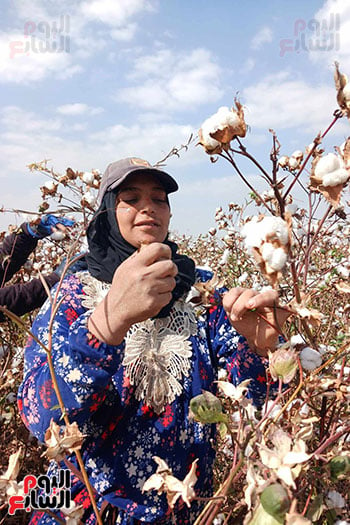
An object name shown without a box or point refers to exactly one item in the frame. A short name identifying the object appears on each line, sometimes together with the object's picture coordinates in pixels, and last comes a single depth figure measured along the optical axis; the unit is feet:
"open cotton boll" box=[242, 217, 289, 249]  1.49
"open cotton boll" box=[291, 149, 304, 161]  3.09
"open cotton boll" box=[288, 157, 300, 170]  3.03
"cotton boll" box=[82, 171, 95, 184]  5.00
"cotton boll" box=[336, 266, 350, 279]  5.26
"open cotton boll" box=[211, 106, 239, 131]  1.84
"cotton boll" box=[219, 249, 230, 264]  9.75
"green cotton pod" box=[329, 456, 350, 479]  1.75
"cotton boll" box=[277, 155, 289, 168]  3.11
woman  2.44
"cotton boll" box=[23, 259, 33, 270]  7.39
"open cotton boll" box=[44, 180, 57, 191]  4.85
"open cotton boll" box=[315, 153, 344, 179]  1.67
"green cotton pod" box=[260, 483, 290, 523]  1.41
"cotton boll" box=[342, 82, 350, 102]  1.80
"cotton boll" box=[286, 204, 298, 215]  3.13
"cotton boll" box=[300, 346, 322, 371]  1.84
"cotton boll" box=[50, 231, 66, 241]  6.22
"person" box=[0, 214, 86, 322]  6.53
